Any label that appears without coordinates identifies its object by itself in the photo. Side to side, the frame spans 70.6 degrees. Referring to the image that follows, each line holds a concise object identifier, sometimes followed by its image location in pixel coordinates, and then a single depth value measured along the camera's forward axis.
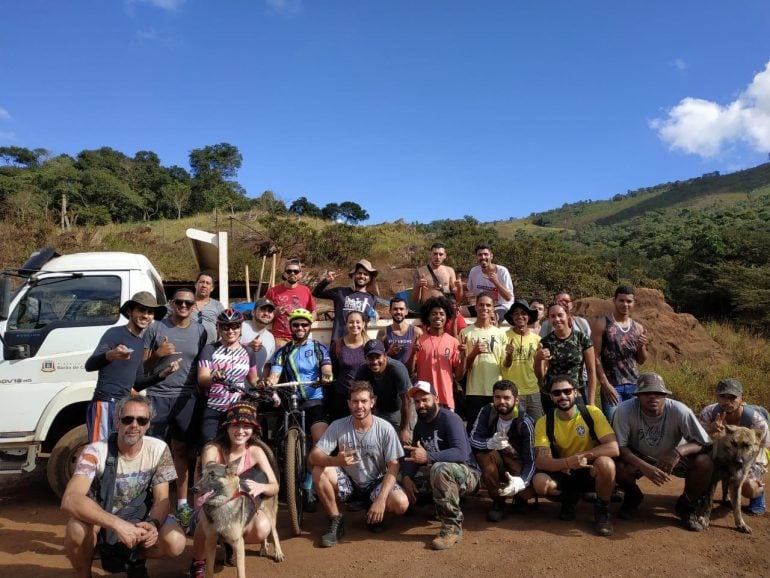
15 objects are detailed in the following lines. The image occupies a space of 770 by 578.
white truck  4.79
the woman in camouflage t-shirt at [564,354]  4.94
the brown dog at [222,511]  3.24
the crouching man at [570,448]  4.27
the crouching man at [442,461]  4.07
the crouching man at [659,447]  4.27
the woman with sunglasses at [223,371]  4.33
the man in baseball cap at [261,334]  4.82
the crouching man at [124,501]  3.22
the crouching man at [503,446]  4.41
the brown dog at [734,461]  4.16
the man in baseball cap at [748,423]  4.37
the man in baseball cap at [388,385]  4.47
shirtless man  6.11
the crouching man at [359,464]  4.09
